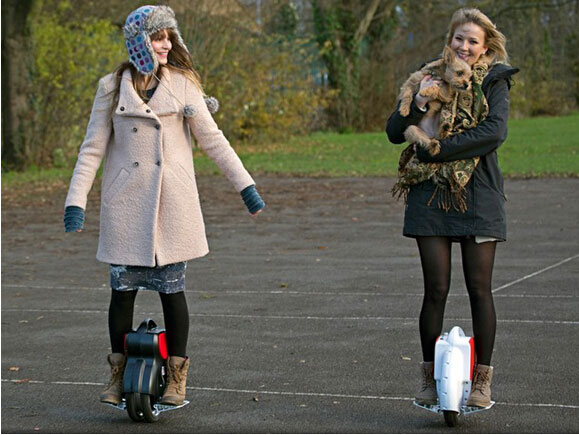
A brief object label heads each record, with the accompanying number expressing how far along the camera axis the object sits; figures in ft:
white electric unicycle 34.83
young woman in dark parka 35.68
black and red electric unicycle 36.40
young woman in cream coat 37.01
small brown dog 35.42
